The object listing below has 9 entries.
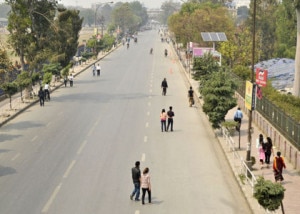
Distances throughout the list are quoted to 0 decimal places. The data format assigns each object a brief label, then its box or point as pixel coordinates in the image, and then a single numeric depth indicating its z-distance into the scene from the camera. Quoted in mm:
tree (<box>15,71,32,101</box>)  37381
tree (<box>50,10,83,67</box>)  53312
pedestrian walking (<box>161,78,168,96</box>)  42906
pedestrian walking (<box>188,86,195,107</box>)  37425
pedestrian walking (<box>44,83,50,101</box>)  40269
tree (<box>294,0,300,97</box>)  42250
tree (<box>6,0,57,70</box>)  38906
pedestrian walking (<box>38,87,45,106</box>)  38291
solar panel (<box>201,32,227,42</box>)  57094
